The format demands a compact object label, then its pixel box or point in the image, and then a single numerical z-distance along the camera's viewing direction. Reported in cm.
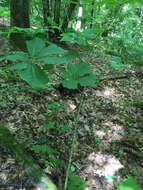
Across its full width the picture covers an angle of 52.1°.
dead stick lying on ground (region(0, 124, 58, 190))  129
